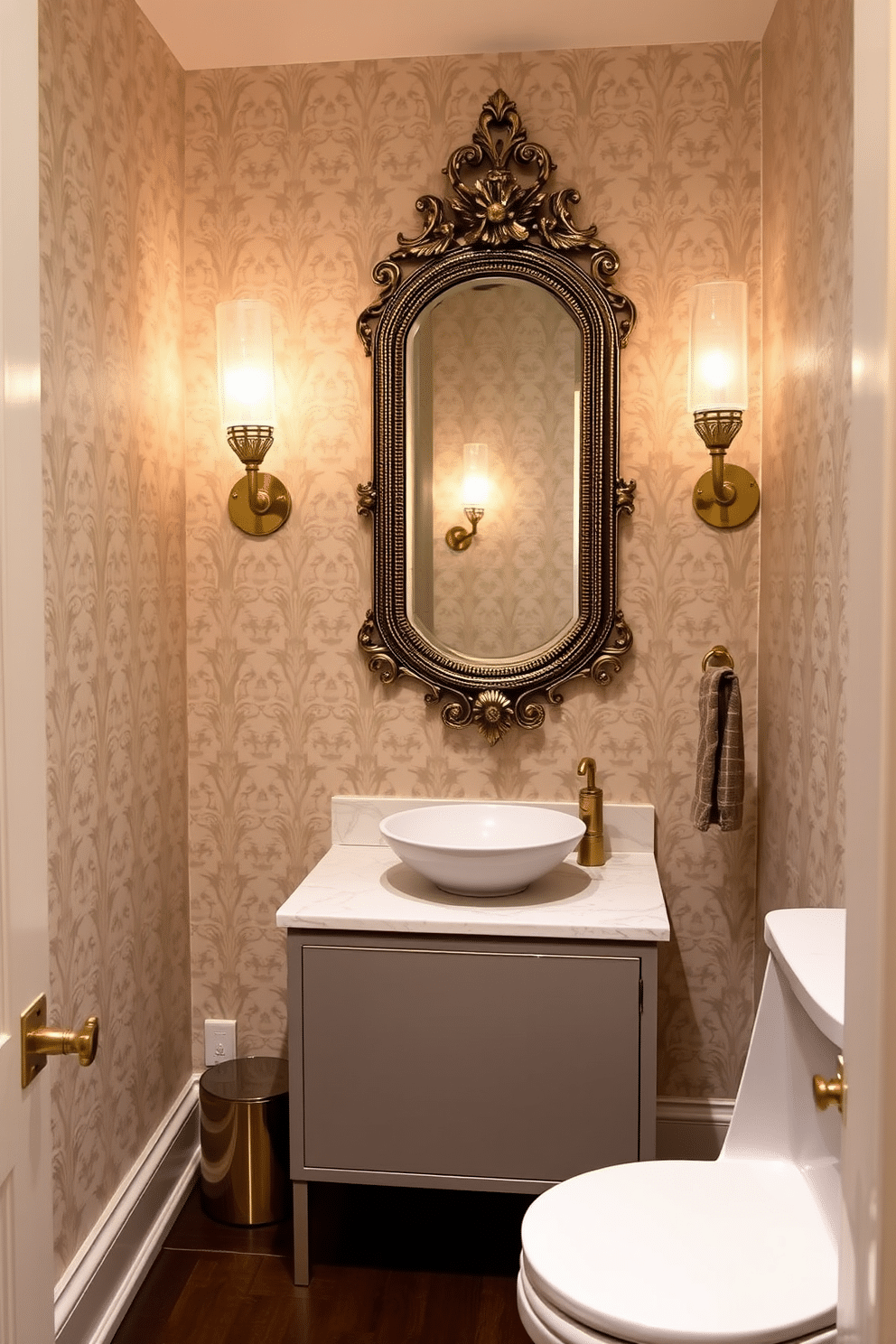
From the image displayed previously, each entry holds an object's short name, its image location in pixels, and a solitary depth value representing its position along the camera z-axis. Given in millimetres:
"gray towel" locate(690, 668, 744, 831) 2373
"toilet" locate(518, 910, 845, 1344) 1301
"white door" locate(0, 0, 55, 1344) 972
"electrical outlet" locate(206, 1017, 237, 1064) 2762
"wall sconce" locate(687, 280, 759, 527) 2363
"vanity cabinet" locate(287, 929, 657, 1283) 2104
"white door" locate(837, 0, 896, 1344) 730
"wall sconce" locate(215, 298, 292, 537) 2473
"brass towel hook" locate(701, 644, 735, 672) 2559
